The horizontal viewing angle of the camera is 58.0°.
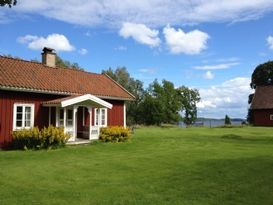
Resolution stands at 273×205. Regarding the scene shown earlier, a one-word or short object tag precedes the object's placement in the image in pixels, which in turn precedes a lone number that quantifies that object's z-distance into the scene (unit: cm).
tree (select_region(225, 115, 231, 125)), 4496
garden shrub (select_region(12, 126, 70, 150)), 1323
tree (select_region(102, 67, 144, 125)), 4810
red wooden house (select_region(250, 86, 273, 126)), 3975
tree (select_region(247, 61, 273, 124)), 5140
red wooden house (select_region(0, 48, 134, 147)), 1397
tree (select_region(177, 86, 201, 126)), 6127
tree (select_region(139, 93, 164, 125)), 4993
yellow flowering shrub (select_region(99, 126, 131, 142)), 1618
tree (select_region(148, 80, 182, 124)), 5200
